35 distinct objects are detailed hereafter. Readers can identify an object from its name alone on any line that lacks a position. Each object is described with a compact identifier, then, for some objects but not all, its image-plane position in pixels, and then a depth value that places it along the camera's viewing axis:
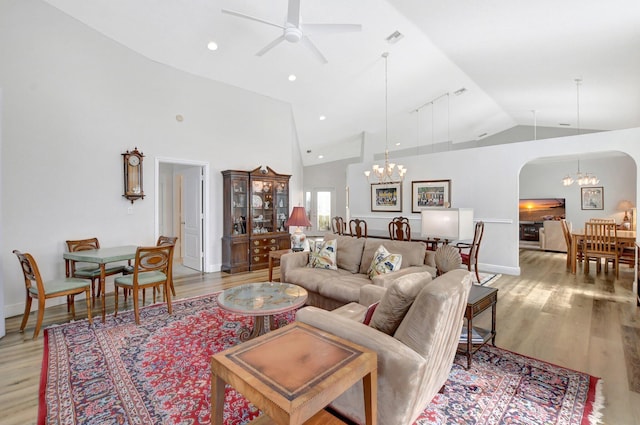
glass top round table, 2.40
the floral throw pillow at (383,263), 3.28
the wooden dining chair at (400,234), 5.32
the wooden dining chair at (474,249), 4.99
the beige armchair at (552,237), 8.23
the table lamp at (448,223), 3.43
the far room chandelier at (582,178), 7.59
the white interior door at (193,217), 5.66
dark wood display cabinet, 5.63
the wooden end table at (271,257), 4.46
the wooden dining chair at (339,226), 6.55
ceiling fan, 3.02
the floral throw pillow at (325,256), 3.82
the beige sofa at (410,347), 1.43
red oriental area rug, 1.84
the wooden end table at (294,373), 1.11
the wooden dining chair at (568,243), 5.97
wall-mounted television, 9.16
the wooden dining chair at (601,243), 5.27
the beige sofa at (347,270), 3.12
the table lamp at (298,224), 4.49
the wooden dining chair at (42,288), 2.89
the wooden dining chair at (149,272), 3.28
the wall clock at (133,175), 4.52
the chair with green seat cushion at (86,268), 3.69
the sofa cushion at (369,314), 1.83
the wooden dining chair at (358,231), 6.04
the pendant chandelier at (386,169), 6.18
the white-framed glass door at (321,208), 10.67
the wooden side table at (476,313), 2.31
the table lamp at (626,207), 7.70
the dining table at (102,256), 3.33
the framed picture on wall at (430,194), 6.57
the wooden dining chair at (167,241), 4.00
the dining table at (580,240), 5.29
